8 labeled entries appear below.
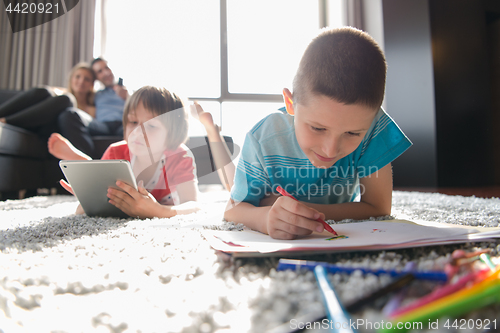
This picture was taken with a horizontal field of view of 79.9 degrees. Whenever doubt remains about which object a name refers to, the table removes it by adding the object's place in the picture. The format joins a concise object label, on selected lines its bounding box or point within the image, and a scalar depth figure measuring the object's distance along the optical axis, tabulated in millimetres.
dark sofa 1433
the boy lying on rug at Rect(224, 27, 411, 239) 502
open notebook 343
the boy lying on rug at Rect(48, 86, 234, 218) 1039
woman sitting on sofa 1616
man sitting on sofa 1741
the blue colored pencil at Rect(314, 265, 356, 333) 180
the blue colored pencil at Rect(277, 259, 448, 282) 259
